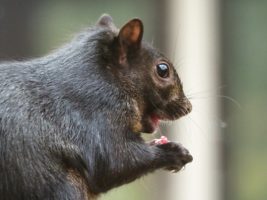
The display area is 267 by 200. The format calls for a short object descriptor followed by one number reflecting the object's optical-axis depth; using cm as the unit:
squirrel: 407
